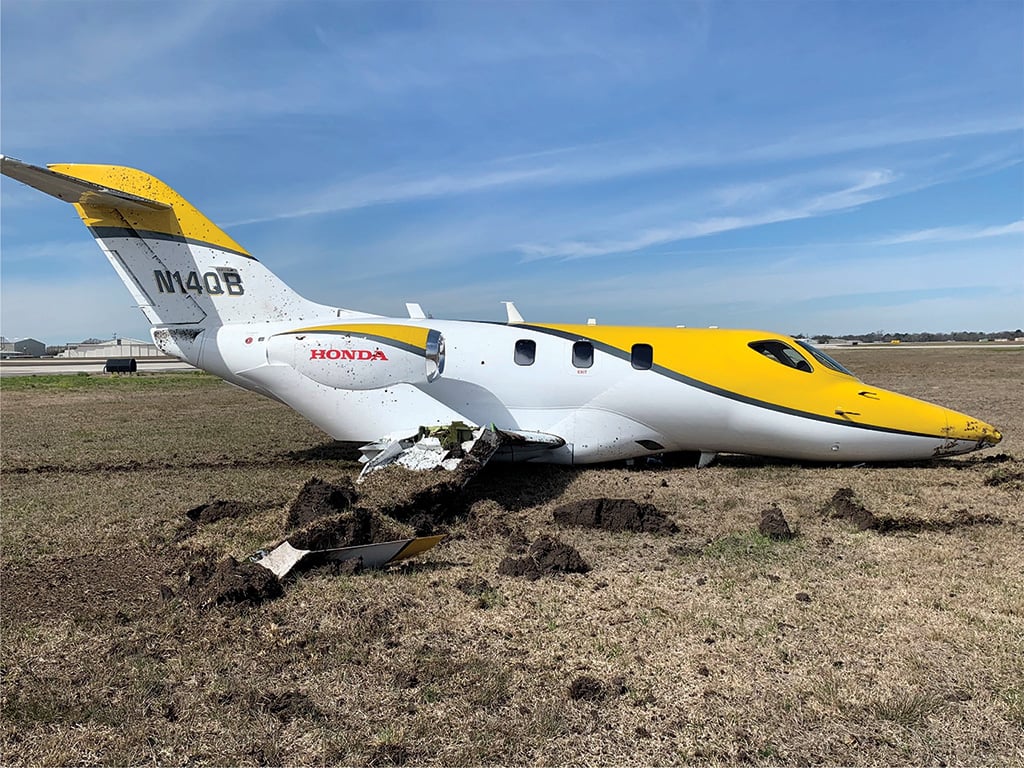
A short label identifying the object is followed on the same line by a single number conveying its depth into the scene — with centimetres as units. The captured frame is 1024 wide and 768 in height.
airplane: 1088
